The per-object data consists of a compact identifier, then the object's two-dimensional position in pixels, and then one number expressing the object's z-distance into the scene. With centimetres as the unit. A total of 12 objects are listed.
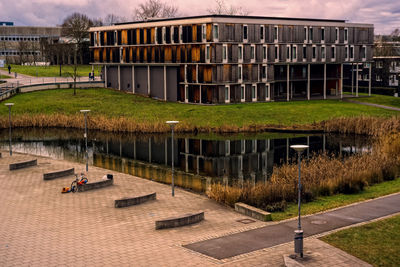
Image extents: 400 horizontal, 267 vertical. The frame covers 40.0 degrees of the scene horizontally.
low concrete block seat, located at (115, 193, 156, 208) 2341
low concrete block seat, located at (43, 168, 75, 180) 2960
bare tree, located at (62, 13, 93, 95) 9925
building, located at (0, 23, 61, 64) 11099
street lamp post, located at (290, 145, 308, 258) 1648
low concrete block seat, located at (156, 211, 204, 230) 2022
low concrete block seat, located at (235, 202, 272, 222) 2109
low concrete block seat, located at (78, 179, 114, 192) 2680
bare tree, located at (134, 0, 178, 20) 10694
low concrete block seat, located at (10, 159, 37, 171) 3262
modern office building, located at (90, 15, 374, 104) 6184
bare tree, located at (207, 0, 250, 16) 9831
